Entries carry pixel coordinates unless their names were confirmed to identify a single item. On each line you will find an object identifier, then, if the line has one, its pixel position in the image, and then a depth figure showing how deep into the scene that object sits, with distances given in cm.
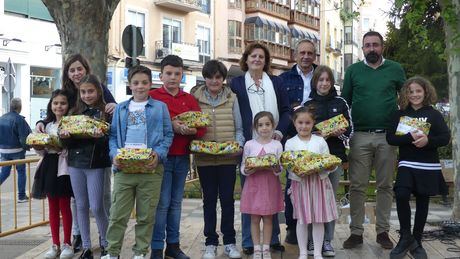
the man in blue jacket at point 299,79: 590
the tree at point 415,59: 1969
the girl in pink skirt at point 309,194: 521
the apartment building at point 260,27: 3594
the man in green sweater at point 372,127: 578
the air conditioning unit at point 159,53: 3056
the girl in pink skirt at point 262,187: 525
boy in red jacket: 529
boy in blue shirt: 505
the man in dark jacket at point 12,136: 1129
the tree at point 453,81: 761
